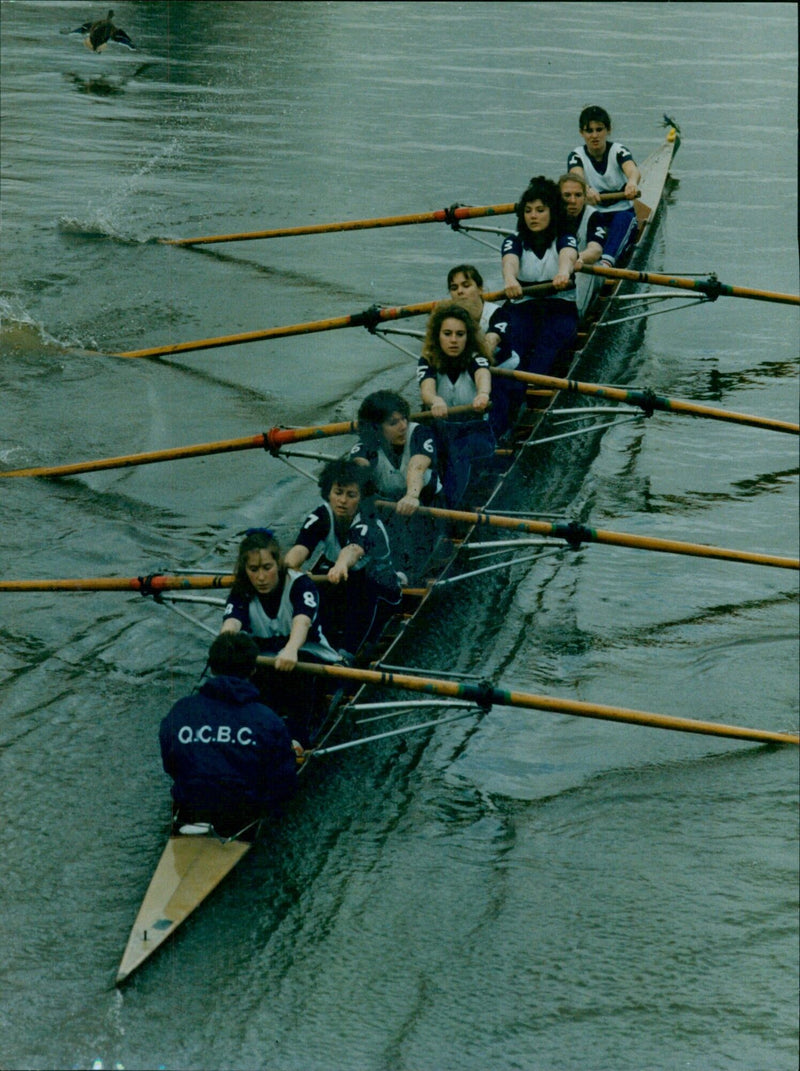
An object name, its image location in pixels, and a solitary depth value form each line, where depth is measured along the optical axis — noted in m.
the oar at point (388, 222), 14.27
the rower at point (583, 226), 11.85
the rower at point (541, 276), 11.58
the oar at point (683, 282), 12.70
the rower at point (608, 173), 13.77
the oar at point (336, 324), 11.84
